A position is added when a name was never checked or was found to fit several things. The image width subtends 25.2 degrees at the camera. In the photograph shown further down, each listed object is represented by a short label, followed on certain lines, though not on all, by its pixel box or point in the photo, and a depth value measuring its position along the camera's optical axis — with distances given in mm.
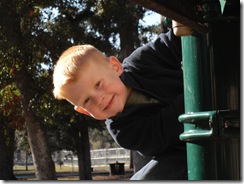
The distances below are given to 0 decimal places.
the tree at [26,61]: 13720
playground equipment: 1460
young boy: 1821
